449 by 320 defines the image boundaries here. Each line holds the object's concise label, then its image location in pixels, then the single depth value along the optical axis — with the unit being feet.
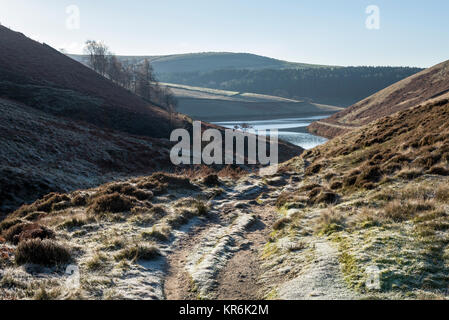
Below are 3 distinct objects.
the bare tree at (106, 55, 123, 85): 344.41
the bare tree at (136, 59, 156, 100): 348.28
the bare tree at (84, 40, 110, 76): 342.23
